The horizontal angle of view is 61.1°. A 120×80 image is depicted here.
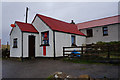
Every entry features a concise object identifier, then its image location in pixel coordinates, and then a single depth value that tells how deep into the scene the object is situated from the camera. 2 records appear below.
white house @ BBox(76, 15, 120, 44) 17.42
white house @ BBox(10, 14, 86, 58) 12.34
